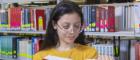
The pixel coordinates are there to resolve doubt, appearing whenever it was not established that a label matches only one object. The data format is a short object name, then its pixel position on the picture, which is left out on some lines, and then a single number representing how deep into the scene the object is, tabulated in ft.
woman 4.21
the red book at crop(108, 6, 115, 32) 6.82
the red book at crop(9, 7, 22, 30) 8.67
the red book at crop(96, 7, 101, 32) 6.98
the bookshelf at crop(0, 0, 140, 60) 6.57
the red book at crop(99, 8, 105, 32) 6.92
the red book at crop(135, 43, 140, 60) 6.81
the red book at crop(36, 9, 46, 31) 8.16
